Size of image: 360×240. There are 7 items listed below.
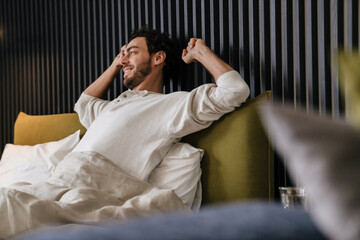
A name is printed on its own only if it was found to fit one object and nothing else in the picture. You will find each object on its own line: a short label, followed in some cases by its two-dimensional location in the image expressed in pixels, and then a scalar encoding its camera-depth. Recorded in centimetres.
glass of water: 141
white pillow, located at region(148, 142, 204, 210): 194
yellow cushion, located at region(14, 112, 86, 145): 283
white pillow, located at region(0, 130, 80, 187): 245
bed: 158
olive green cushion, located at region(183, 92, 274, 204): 188
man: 195
